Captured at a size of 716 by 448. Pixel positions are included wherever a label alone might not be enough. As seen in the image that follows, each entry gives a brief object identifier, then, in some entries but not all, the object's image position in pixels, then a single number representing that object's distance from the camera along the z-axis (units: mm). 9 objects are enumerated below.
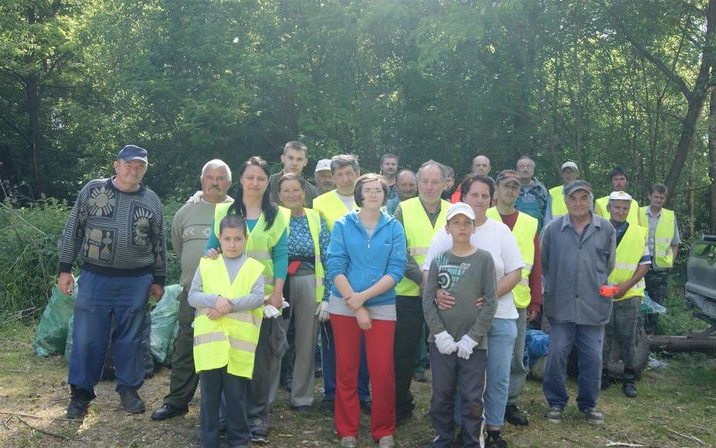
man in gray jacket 5539
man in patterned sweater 5254
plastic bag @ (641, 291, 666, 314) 7895
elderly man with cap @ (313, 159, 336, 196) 6656
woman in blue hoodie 4727
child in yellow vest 4363
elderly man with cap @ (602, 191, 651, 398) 6457
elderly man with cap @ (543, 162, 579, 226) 7953
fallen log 7639
